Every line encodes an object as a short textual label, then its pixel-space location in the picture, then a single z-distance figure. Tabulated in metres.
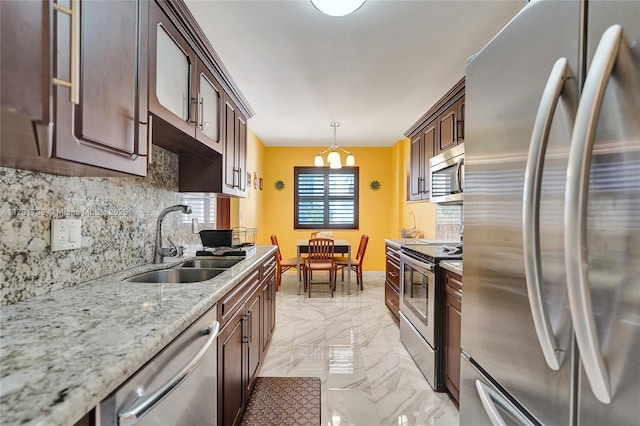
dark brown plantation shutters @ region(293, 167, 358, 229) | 6.06
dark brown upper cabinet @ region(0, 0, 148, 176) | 0.68
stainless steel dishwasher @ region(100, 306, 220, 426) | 0.65
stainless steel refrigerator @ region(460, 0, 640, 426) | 0.55
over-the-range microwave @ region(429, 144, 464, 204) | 2.33
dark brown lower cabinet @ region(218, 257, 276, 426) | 1.35
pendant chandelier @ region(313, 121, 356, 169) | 4.25
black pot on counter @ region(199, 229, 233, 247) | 2.44
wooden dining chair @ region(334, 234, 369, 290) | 4.79
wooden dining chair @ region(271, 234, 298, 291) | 4.72
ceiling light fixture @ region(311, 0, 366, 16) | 1.59
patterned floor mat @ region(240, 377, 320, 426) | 1.80
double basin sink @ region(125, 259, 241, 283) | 1.65
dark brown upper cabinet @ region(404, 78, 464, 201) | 2.54
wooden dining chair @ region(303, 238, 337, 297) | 4.40
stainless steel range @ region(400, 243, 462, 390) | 2.06
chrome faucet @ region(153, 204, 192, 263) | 1.87
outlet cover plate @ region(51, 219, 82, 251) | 1.17
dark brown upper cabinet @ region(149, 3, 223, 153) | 1.31
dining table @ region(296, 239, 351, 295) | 4.56
